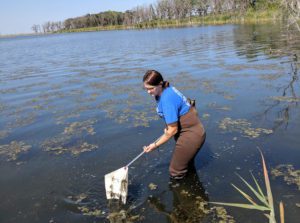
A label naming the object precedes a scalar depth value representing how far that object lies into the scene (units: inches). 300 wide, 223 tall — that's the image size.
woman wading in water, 145.3
